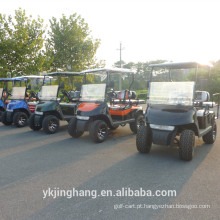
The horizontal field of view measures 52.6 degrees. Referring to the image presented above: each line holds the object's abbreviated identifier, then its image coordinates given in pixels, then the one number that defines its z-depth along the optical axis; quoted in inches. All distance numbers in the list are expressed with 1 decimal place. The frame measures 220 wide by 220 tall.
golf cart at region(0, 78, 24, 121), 397.7
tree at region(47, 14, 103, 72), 591.5
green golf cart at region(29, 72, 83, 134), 293.6
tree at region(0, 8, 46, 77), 544.7
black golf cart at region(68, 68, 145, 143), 240.8
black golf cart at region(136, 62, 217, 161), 179.0
